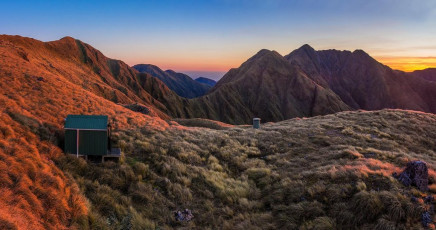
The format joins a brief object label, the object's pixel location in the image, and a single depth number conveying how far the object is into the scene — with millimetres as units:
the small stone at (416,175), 9891
